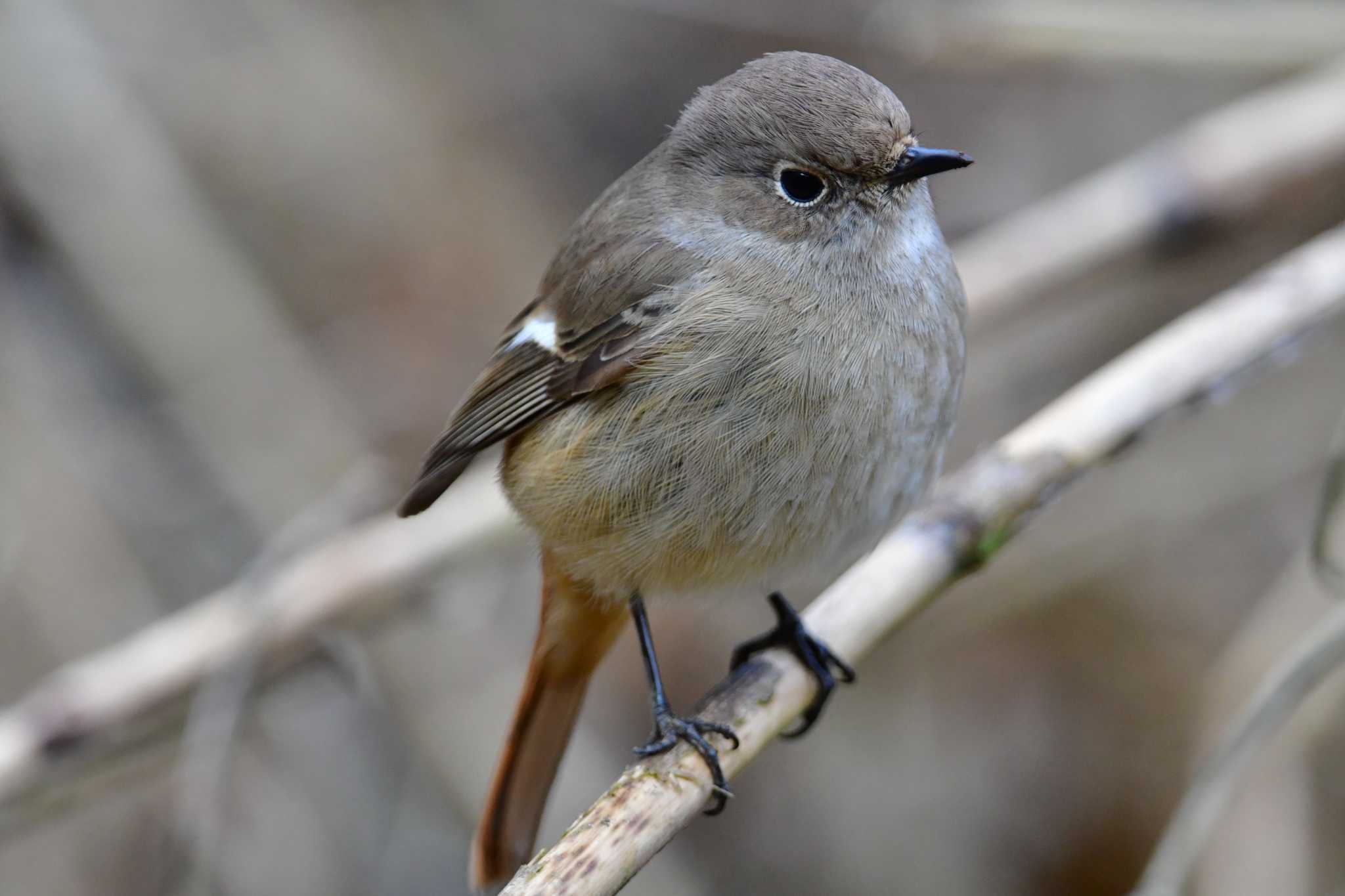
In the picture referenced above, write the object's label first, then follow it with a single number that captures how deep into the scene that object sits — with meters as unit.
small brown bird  5.00
